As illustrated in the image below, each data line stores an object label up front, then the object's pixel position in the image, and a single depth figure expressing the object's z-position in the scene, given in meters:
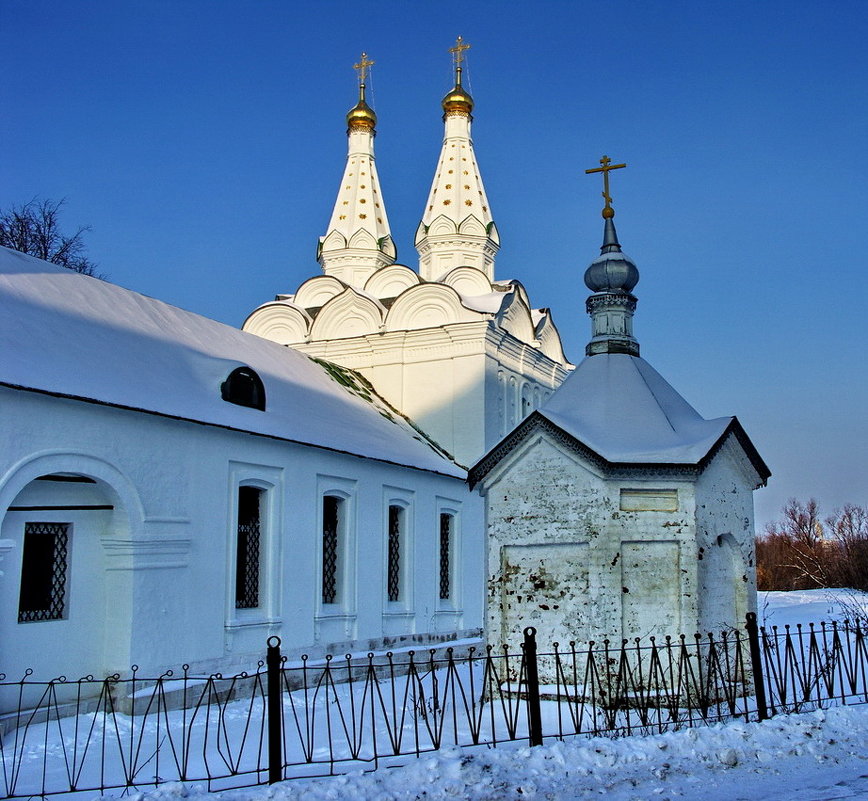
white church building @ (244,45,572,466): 21.62
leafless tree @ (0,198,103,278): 24.91
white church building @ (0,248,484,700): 10.53
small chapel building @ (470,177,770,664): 9.46
